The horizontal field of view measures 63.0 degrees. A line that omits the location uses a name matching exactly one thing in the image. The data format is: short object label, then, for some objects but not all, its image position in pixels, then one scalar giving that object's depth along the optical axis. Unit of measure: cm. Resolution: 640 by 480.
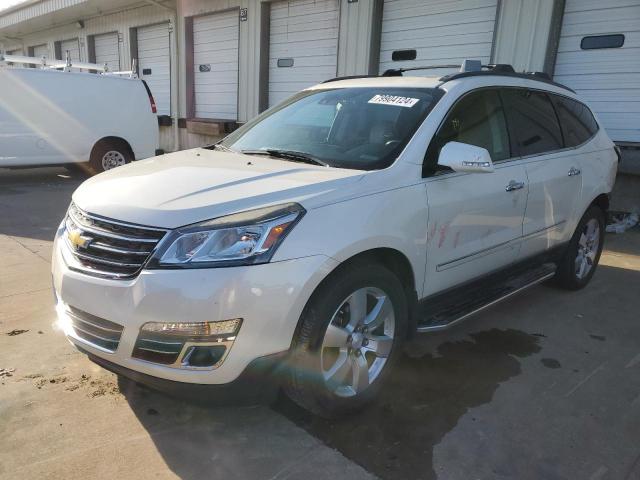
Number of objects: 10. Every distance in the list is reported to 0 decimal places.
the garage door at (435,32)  852
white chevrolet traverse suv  219
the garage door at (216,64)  1288
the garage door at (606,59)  724
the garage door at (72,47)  1917
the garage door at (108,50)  1688
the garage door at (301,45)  1062
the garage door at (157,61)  1491
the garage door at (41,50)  2164
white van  902
